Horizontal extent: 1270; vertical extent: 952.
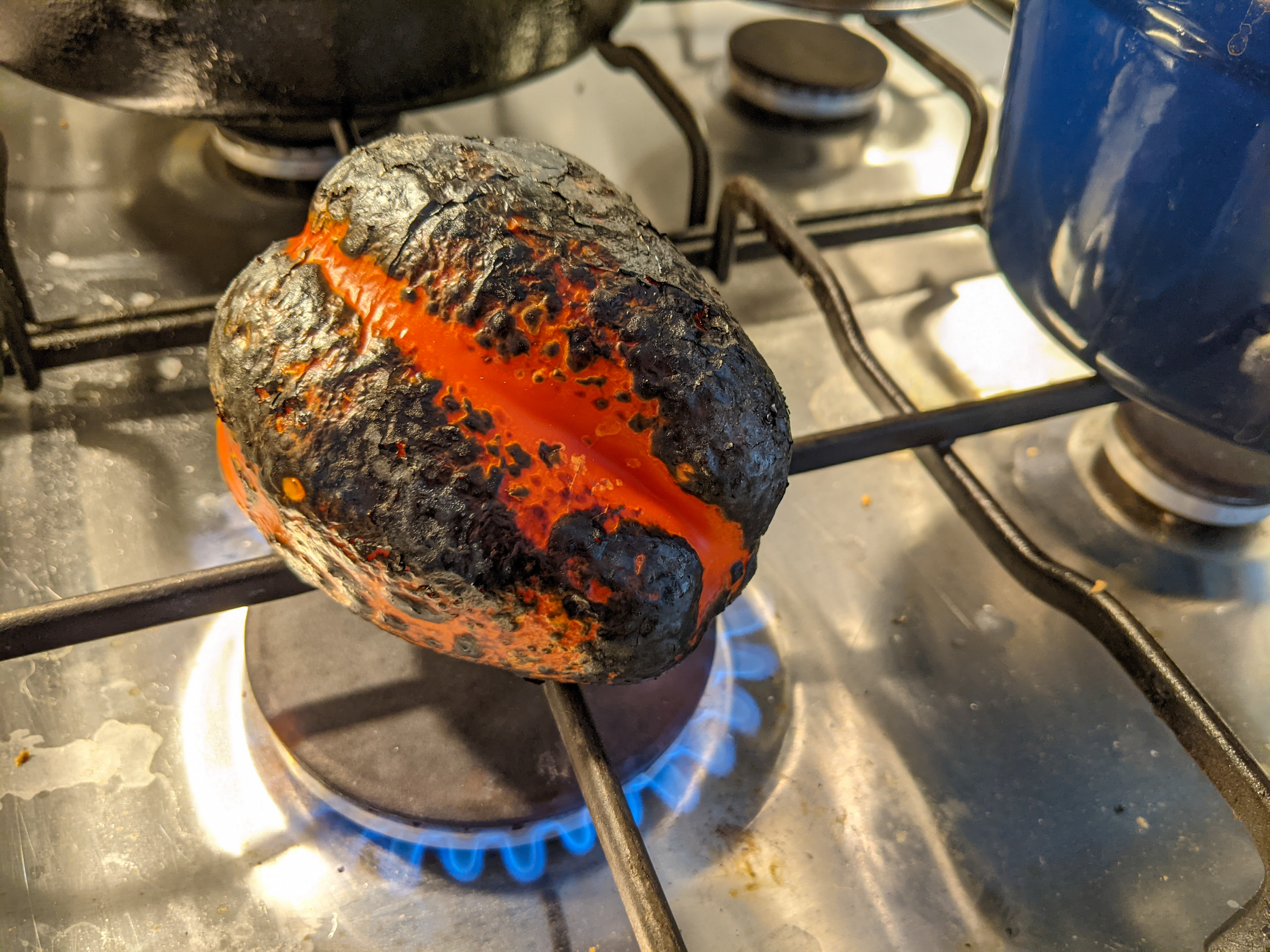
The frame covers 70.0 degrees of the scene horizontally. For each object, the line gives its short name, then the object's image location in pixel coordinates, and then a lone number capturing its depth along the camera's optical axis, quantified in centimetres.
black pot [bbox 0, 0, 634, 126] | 20
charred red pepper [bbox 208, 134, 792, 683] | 13
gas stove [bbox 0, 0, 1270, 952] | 16
